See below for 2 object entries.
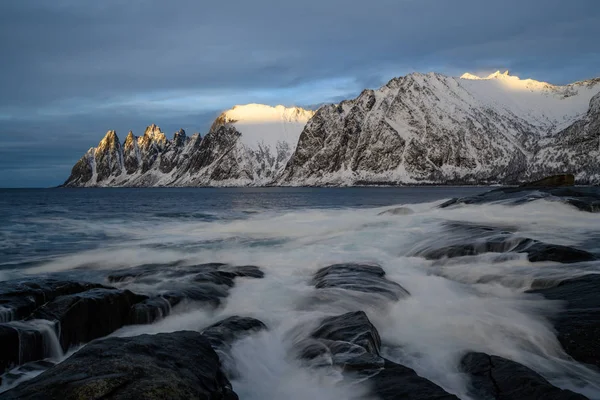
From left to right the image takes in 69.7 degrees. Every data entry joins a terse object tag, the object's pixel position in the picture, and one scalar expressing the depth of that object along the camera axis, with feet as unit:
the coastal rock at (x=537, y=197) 90.62
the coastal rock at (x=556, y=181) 139.16
